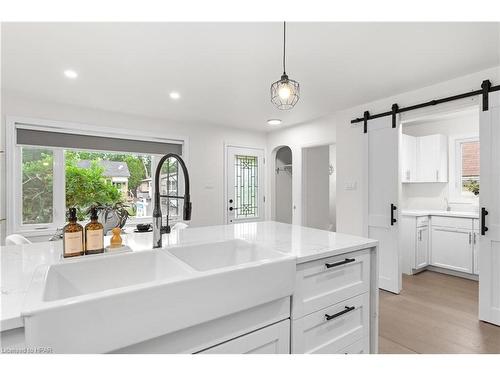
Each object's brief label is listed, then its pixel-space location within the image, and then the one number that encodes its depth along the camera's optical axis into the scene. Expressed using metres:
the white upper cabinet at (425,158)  4.23
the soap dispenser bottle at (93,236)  1.22
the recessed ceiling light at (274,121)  4.34
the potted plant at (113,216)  1.64
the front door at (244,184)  4.96
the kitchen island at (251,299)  0.79
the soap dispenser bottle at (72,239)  1.17
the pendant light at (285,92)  1.66
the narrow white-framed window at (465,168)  4.14
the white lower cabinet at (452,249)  3.62
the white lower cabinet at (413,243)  3.89
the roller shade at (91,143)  3.38
